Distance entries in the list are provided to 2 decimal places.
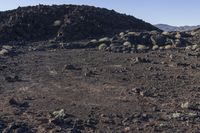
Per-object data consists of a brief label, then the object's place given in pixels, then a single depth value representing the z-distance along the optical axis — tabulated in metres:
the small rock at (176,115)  7.05
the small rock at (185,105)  7.51
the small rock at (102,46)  13.64
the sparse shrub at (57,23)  16.20
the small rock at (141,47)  13.45
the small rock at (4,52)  12.59
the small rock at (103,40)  14.47
